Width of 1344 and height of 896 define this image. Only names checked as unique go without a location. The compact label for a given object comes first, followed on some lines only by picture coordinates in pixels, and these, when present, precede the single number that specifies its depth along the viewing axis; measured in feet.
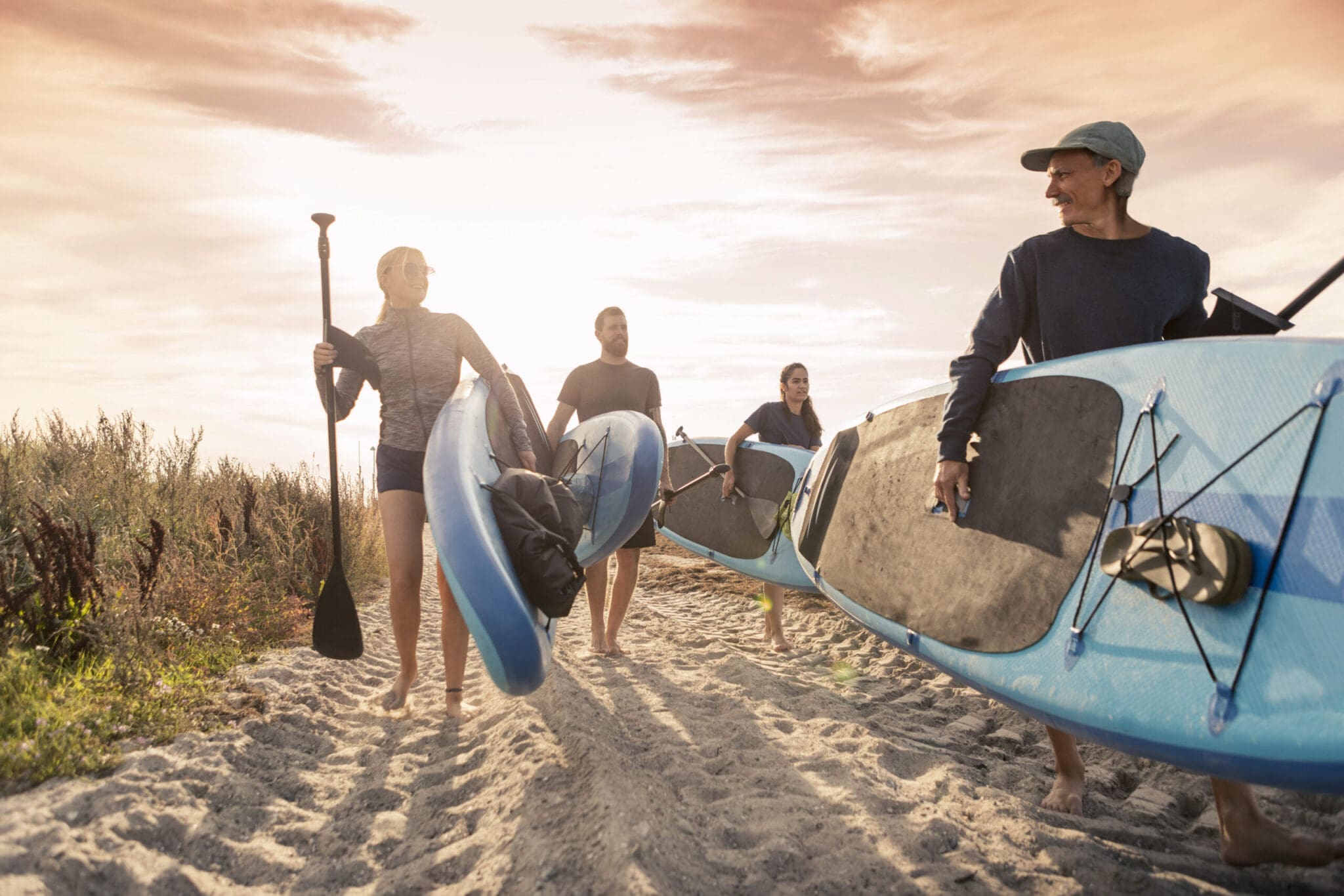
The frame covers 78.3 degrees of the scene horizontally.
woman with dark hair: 19.75
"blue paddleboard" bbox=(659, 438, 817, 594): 19.21
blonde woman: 12.69
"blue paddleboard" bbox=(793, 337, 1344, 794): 6.38
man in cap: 8.79
